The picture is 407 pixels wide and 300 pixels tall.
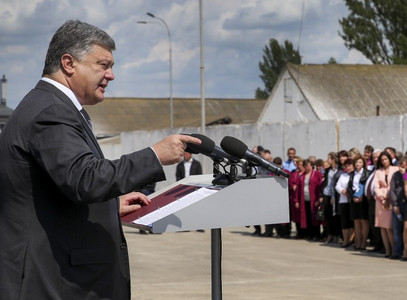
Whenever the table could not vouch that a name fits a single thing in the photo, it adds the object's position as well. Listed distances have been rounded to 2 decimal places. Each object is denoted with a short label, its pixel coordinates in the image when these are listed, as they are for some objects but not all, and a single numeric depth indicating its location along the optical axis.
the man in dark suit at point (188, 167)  21.61
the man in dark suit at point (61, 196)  3.61
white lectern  3.88
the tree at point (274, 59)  86.31
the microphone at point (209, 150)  3.94
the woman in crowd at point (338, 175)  18.00
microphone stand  4.40
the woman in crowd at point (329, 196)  18.50
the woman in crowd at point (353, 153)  17.87
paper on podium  3.93
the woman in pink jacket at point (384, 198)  15.77
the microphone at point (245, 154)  4.17
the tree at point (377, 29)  62.06
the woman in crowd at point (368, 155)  17.77
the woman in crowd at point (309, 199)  19.38
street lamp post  43.44
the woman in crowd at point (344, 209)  17.62
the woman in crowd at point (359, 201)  17.00
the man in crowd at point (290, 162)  21.59
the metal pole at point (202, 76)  29.17
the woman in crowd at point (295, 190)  20.09
